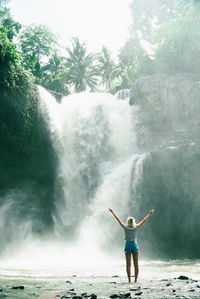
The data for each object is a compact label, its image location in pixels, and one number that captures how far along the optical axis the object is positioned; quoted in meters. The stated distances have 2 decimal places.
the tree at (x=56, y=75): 39.00
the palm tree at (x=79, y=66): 43.25
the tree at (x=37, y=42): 43.69
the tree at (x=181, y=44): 25.34
